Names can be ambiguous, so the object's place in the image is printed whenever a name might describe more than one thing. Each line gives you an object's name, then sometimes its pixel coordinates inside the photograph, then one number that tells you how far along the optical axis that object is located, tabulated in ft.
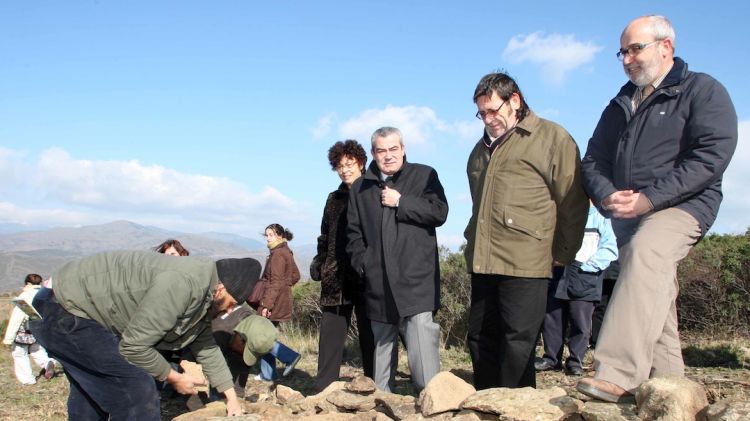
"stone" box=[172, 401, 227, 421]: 14.32
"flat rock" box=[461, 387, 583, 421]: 10.05
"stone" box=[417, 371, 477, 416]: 11.39
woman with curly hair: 17.54
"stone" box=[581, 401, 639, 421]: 9.30
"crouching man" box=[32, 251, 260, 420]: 11.90
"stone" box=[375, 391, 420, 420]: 12.21
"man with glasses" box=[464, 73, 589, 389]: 12.30
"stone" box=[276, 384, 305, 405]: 15.44
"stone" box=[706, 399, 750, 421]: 8.09
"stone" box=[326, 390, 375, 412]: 13.87
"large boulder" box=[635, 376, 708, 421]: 8.76
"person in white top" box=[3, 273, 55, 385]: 28.02
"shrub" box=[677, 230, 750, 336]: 25.71
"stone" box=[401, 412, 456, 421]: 11.23
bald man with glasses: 9.91
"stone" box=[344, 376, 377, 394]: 14.52
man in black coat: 14.37
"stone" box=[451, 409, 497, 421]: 10.87
